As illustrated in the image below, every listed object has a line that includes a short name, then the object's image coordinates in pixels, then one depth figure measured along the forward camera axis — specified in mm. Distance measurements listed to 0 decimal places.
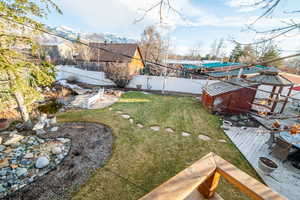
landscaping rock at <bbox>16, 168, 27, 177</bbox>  3082
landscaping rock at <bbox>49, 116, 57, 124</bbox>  5239
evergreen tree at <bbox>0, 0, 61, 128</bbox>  3064
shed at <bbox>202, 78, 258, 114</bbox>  7281
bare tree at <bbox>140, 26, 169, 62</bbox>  19031
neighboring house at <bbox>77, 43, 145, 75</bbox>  14269
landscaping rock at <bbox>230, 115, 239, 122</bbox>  7115
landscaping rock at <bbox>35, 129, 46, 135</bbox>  4602
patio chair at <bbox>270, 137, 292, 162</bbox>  4070
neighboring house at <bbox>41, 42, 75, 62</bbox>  22881
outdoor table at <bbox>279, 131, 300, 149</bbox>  3850
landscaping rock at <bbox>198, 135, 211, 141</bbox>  5168
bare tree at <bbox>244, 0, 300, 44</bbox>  1775
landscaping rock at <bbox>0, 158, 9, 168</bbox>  3247
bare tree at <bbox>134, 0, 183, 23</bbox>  1925
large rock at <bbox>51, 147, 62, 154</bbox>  3780
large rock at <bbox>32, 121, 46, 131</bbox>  4707
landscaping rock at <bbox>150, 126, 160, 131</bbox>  5664
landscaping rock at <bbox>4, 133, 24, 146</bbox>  3994
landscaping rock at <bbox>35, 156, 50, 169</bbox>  3296
